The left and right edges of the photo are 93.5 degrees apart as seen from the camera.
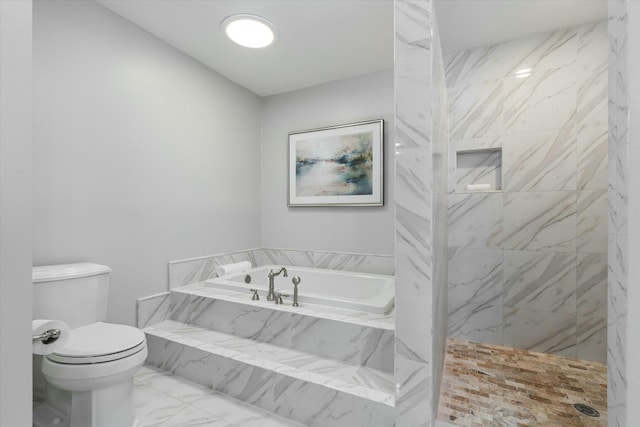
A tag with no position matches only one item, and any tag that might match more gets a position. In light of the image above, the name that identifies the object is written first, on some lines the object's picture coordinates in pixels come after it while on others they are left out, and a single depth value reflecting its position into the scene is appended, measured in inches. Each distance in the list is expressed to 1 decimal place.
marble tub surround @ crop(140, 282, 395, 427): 63.4
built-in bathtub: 83.7
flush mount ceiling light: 88.0
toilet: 57.2
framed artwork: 120.5
